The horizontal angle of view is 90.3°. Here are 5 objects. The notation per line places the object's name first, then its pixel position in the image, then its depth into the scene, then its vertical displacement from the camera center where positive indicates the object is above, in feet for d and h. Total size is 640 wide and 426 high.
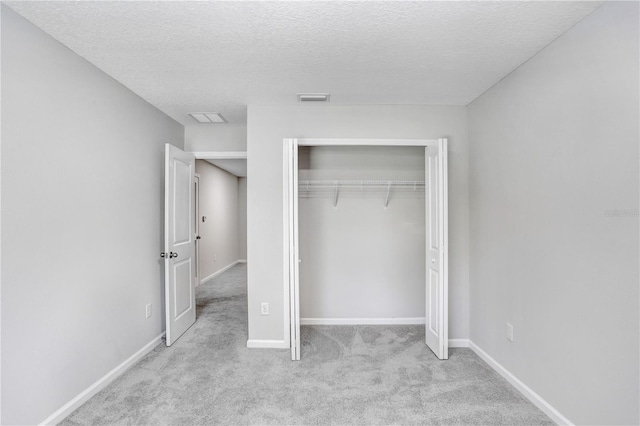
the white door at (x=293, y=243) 8.95 -0.86
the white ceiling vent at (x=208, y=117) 10.93 +3.43
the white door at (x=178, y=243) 10.14 -1.00
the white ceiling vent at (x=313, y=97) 9.28 +3.44
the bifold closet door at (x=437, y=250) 8.95 -1.13
